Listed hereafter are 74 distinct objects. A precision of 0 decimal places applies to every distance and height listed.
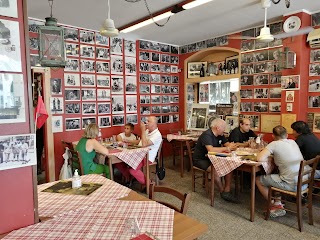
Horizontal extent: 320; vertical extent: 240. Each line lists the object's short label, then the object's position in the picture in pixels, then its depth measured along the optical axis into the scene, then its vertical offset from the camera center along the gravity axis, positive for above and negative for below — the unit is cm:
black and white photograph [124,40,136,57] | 544 +119
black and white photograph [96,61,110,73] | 502 +72
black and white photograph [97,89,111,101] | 507 +15
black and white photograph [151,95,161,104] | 603 +7
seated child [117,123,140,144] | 483 -65
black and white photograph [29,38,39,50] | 420 +100
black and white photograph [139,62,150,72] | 574 +82
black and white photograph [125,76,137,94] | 552 +40
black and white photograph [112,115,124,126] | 534 -38
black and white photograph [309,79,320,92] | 407 +25
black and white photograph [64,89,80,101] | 463 +16
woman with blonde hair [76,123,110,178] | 333 -61
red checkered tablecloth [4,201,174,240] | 127 -68
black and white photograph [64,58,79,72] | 461 +70
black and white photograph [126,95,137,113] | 556 -3
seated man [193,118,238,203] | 358 -69
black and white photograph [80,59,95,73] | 480 +72
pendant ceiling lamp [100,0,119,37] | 294 +87
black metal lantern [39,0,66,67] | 248 +59
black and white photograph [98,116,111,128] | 512 -39
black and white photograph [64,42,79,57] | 461 +99
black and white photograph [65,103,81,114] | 466 -10
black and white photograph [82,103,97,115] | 488 -11
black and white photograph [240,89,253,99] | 501 +15
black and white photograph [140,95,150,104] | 582 +7
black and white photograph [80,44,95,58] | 478 +99
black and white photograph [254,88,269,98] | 476 +17
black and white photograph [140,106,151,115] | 585 -19
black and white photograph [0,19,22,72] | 120 +27
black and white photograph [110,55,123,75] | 523 +80
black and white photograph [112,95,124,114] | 532 -4
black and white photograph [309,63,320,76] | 406 +51
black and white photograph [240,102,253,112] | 502 -11
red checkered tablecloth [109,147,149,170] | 356 -77
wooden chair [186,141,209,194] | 380 -117
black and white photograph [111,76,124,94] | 527 +37
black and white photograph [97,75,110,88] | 505 +44
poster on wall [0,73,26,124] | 121 +2
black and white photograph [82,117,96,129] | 489 -35
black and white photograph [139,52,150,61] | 570 +106
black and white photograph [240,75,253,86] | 498 +43
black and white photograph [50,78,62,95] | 443 +30
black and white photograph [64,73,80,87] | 461 +43
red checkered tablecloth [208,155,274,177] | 305 -78
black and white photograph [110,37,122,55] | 520 +119
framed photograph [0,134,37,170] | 120 -24
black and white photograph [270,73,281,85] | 456 +42
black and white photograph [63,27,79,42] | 457 +126
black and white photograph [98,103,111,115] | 510 -12
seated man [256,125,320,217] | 288 -70
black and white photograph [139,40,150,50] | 567 +132
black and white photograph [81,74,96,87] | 482 +44
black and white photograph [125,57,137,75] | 547 +80
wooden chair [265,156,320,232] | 271 -101
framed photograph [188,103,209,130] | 603 -36
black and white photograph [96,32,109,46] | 497 +125
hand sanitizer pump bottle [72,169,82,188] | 204 -65
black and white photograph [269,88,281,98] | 456 +15
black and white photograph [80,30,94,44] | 477 +127
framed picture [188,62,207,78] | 620 +82
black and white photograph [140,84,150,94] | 580 +32
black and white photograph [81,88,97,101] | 485 +17
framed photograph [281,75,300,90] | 406 +31
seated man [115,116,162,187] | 388 -69
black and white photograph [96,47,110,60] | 500 +100
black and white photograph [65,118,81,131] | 468 -40
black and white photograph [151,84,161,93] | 602 +34
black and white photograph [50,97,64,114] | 444 -4
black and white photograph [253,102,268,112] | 478 -10
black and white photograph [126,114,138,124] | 559 -36
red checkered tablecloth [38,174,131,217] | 160 -68
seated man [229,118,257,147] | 434 -57
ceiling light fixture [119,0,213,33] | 339 +136
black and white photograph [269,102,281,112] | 457 -10
